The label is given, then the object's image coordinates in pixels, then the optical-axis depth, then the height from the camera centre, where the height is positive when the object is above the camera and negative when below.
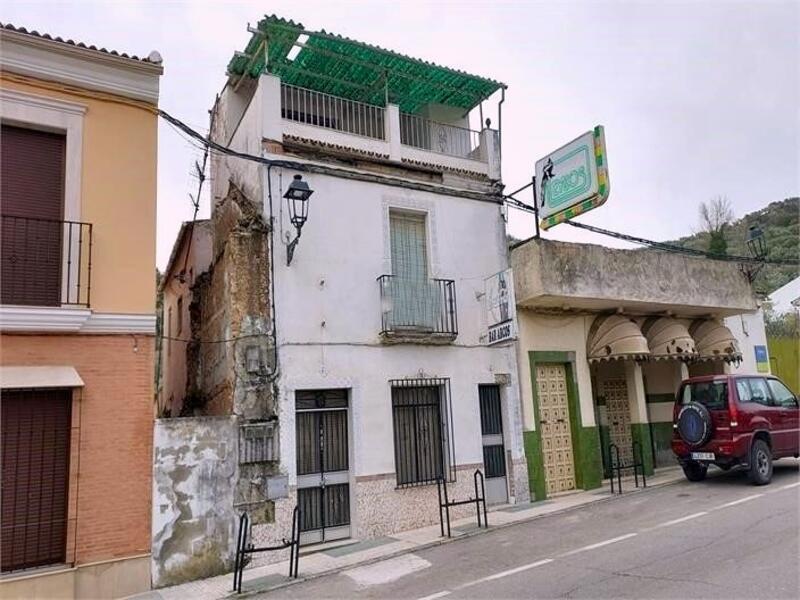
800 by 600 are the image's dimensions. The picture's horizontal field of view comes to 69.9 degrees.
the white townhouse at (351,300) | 8.89 +1.83
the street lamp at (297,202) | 8.67 +3.27
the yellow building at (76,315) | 7.01 +1.33
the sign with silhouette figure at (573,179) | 10.48 +4.13
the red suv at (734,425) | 10.71 -0.71
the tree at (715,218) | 34.93 +10.57
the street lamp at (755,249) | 15.22 +3.74
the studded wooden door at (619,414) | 14.04 -0.51
